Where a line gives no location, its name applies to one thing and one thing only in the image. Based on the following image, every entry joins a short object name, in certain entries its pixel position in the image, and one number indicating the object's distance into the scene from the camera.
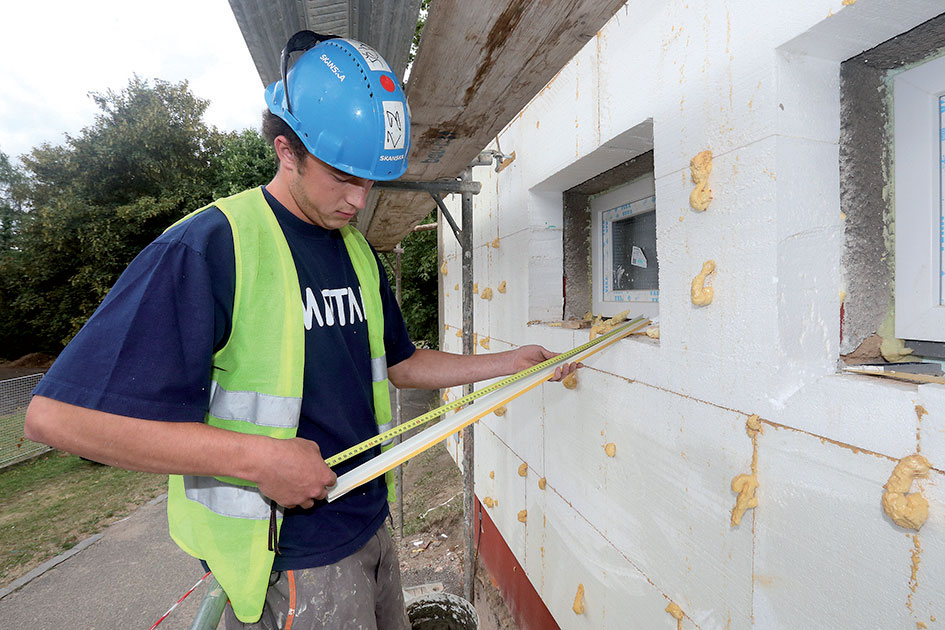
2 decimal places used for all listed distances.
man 1.19
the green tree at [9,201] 19.39
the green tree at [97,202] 17.23
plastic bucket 3.39
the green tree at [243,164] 18.45
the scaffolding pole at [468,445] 3.87
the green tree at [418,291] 10.93
